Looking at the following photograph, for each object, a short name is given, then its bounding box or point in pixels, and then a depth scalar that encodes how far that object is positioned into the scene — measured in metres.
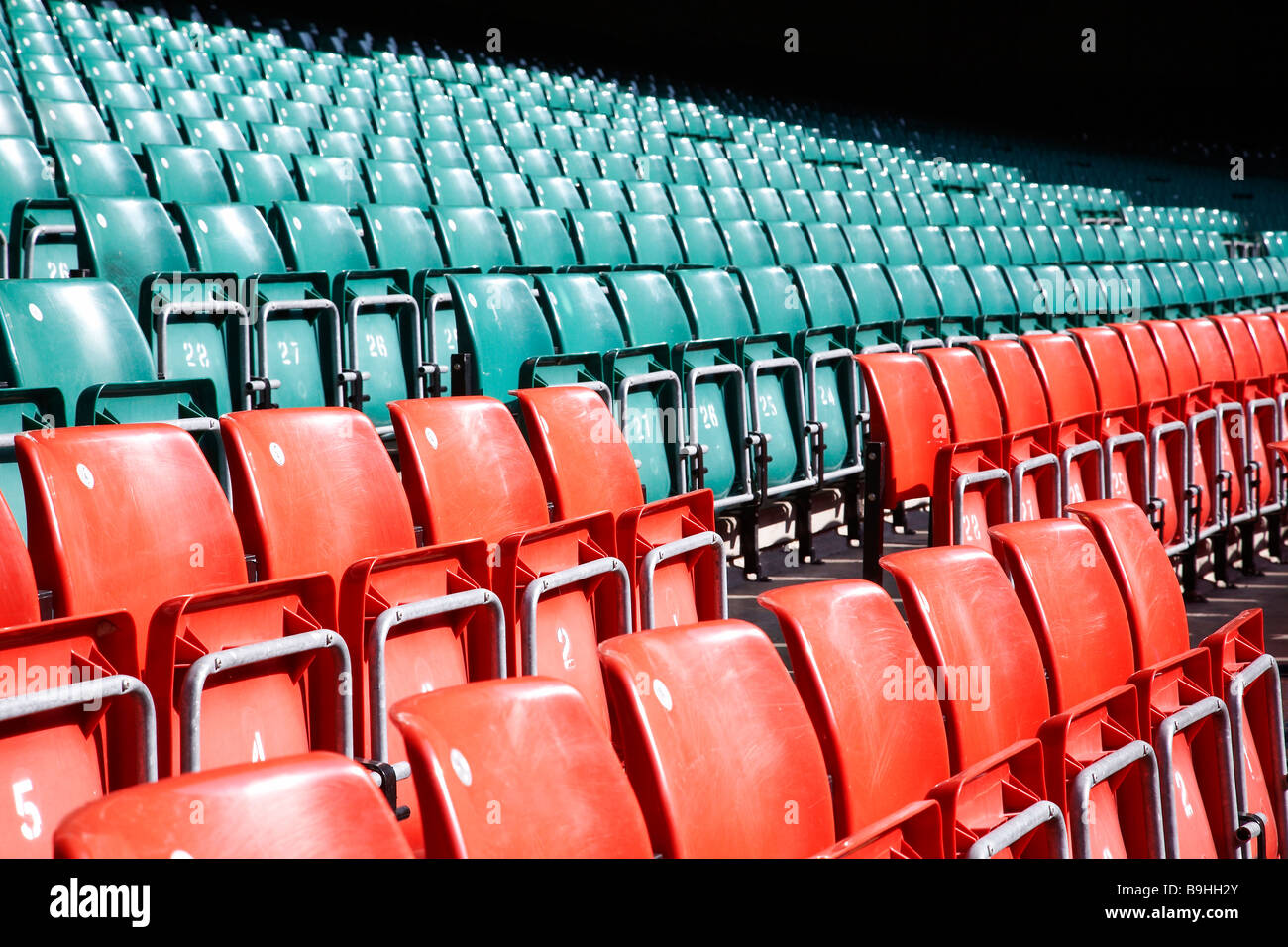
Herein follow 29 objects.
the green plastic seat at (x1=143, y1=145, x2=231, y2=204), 7.67
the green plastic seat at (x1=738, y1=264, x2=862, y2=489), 7.12
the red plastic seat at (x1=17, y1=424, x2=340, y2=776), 3.22
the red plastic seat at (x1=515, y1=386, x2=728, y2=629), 4.34
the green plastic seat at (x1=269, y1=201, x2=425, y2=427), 6.29
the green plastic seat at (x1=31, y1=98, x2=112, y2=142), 8.46
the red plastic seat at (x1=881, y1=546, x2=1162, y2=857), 3.33
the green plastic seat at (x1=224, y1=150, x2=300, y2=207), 8.08
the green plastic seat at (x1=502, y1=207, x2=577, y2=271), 8.20
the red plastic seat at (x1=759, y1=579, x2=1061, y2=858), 3.21
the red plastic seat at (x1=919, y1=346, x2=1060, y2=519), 5.95
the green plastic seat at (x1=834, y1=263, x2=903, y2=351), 8.73
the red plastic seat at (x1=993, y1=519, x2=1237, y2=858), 3.74
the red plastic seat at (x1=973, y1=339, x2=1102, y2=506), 6.27
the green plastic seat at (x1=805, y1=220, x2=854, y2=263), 10.42
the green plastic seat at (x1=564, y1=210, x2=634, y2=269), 8.65
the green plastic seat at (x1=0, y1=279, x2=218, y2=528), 4.42
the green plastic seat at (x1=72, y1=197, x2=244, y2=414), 5.63
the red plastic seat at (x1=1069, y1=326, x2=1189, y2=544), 6.63
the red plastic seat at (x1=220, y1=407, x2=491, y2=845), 3.60
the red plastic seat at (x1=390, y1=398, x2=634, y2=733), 3.92
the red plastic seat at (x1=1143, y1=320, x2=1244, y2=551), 7.20
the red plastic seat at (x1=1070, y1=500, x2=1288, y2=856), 4.06
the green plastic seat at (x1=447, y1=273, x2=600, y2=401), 6.07
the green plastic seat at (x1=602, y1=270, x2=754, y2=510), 6.32
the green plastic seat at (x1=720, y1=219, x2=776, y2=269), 9.64
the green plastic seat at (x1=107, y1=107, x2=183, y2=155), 8.81
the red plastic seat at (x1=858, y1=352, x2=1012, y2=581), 5.66
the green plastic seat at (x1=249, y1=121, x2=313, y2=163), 9.44
